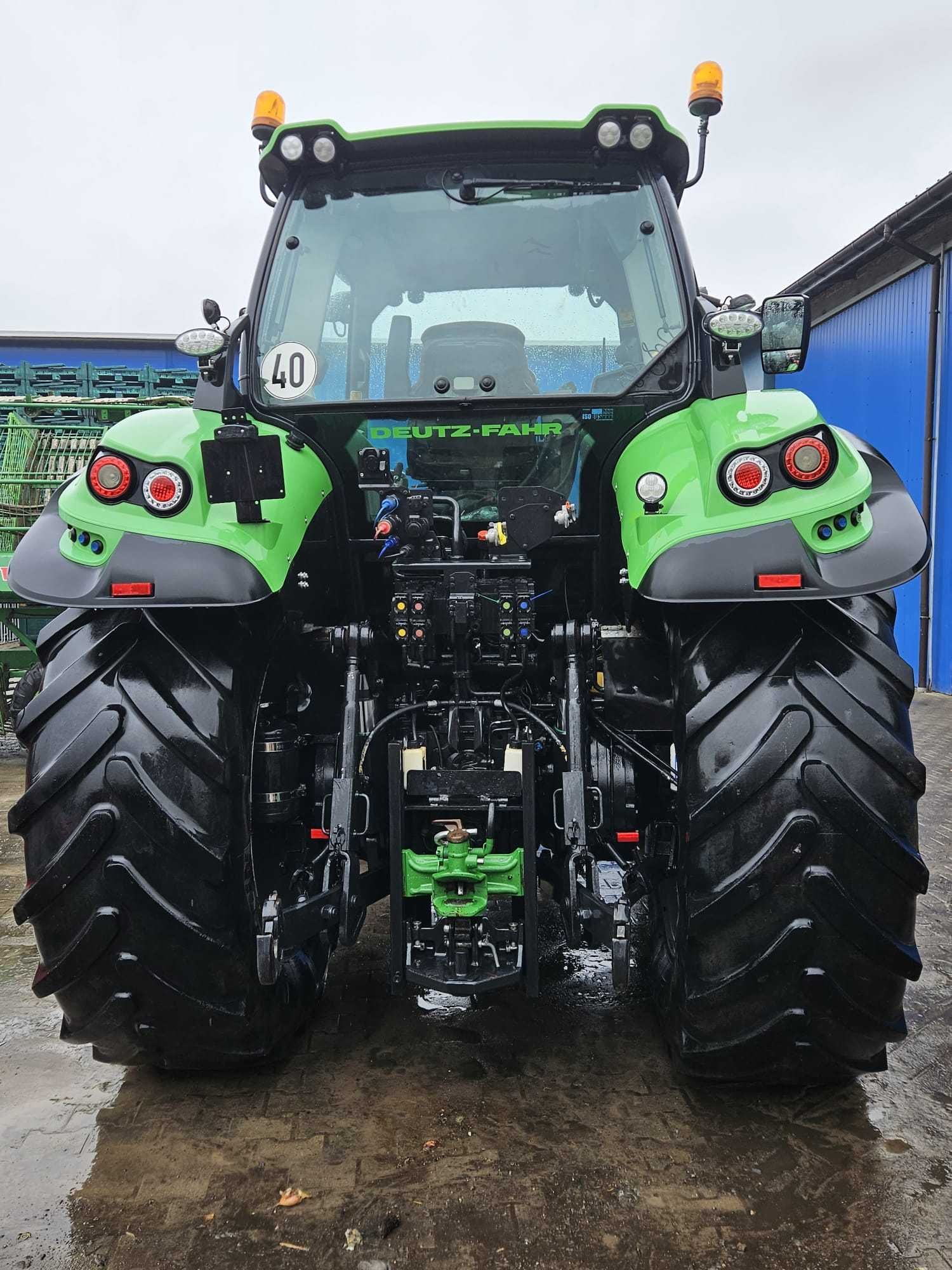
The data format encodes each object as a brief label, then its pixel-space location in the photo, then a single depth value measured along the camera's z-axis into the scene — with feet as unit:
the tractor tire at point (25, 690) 13.87
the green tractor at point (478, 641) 7.31
